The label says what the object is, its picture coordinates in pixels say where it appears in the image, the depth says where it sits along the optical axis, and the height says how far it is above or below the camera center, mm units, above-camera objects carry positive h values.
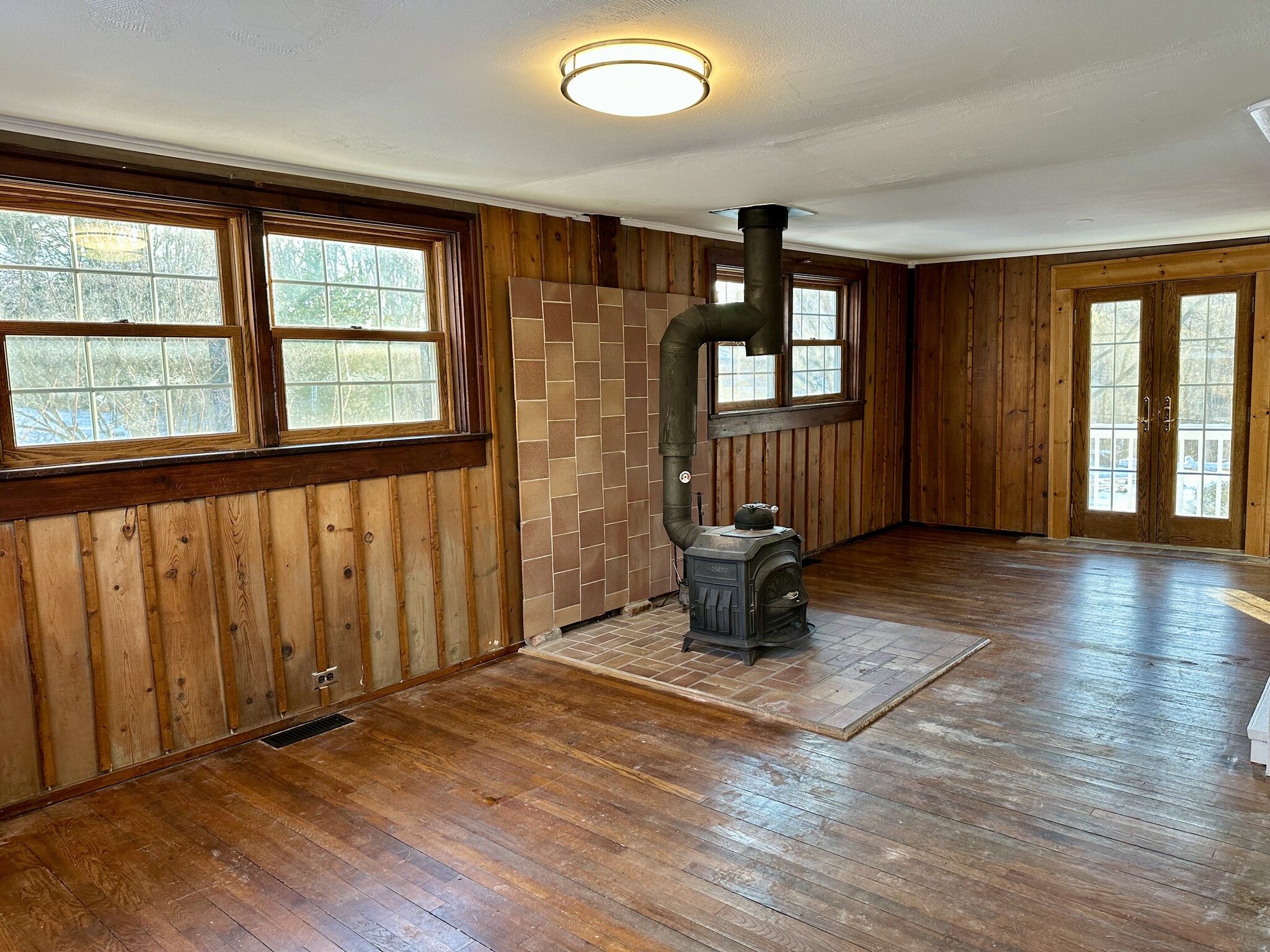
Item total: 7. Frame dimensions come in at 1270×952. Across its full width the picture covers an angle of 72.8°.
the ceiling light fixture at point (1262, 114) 3078 +931
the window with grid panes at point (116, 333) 3158 +305
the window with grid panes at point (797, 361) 6312 +207
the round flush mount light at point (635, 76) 2459 +933
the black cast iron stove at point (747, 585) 4426 -1023
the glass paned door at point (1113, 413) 6934 -305
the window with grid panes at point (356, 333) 3910 +330
